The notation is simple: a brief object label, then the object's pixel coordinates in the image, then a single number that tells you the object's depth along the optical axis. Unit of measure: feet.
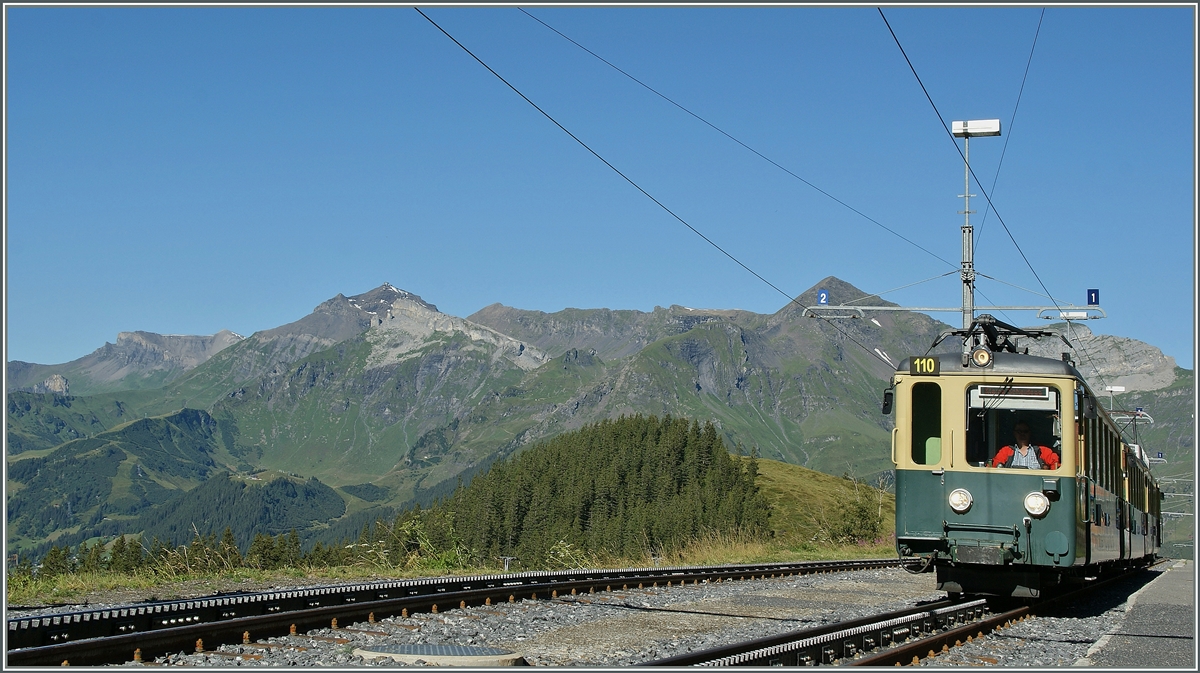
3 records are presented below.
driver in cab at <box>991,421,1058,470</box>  49.62
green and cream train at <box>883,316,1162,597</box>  49.08
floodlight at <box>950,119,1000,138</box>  90.99
